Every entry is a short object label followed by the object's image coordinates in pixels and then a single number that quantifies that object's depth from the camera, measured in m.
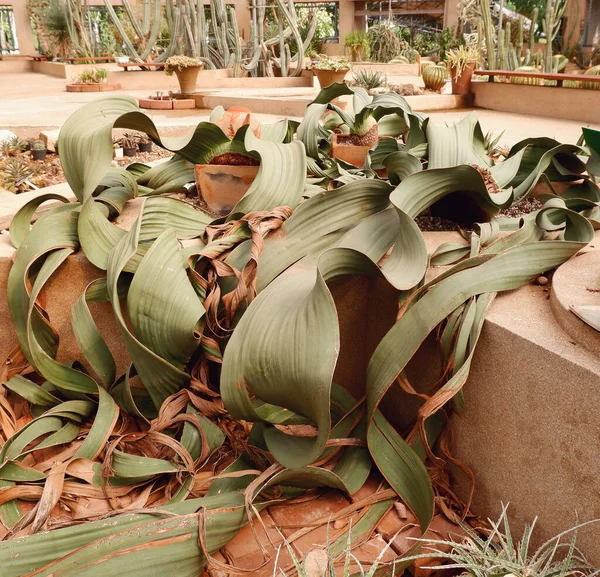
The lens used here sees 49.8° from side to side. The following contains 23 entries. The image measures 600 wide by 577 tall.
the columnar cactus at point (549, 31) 6.44
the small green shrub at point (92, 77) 8.44
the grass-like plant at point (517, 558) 0.91
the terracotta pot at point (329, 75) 7.31
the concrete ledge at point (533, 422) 0.95
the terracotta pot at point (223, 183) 1.61
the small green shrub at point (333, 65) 7.27
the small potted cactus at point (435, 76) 7.06
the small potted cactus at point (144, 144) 4.23
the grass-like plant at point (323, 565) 0.95
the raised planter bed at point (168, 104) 6.18
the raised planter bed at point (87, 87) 8.16
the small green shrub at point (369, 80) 6.86
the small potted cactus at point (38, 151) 3.95
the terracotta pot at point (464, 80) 5.97
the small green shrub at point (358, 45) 13.59
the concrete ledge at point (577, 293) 0.97
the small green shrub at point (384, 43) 14.25
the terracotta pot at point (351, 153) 1.92
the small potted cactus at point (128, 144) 4.02
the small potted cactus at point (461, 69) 5.94
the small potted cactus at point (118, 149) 3.97
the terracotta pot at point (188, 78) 6.75
